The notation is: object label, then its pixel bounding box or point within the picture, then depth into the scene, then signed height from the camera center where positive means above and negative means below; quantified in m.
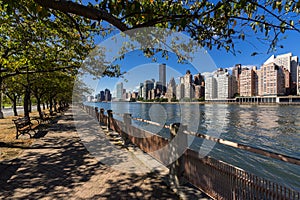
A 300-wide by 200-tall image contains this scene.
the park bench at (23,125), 8.93 -1.34
